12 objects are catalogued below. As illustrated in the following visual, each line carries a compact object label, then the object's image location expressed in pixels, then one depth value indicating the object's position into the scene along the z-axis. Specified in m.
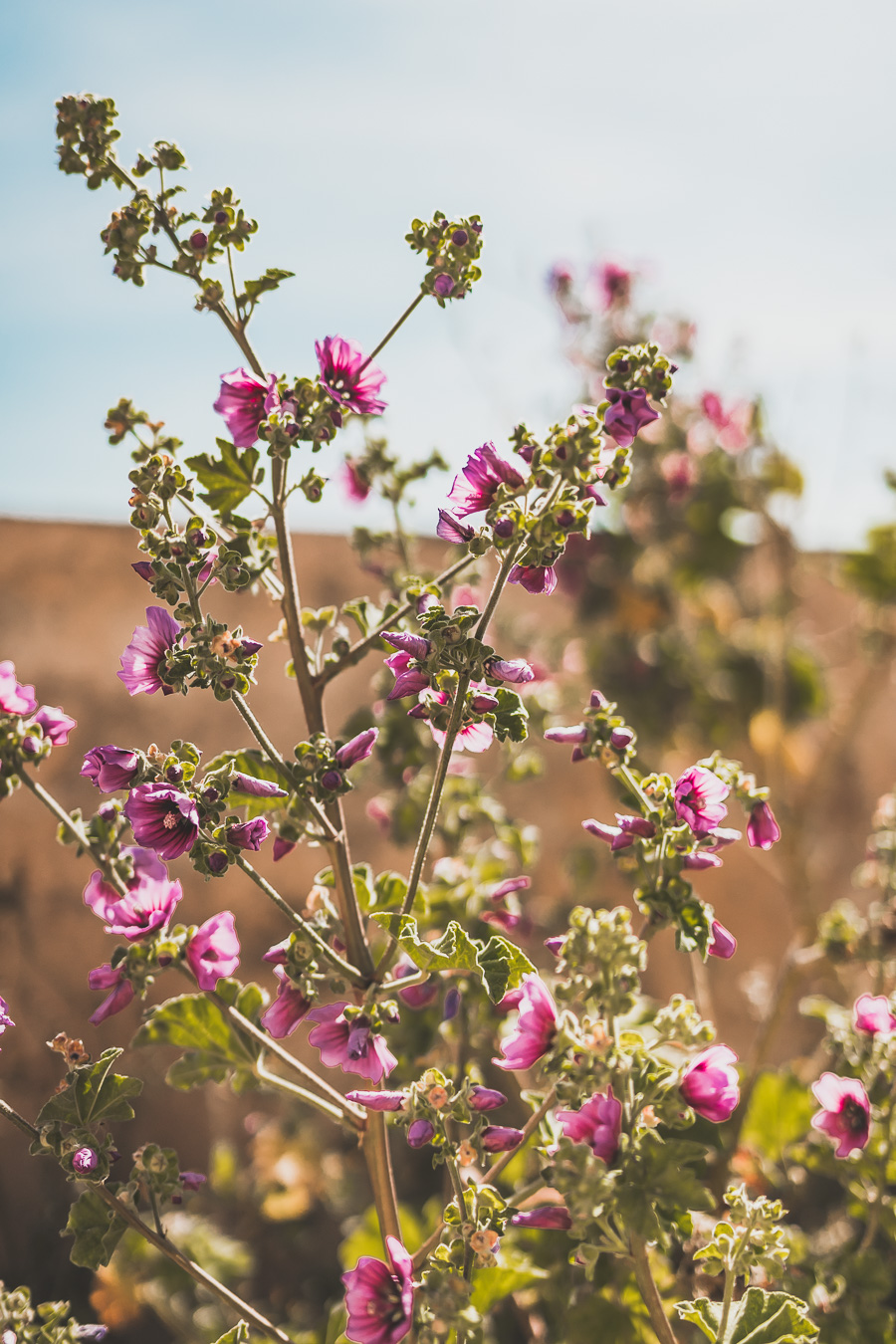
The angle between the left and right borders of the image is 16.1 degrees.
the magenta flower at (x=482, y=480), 1.28
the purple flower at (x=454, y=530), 1.29
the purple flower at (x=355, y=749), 1.31
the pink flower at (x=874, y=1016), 1.43
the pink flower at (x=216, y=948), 1.33
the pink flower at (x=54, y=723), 1.33
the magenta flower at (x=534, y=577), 1.29
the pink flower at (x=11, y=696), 1.31
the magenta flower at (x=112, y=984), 1.31
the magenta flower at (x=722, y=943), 1.31
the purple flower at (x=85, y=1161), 1.29
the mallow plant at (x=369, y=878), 1.27
